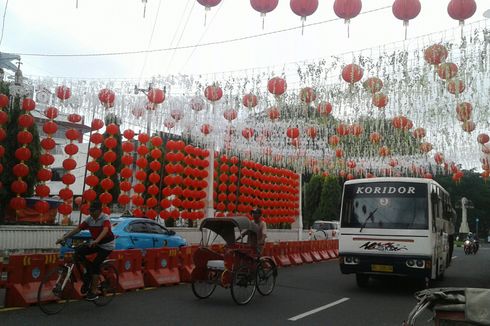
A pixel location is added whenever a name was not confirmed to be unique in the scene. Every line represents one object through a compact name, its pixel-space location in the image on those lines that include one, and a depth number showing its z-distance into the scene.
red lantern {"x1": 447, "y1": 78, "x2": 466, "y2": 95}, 12.34
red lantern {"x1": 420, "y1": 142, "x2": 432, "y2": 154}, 22.10
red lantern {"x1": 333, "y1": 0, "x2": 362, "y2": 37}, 8.11
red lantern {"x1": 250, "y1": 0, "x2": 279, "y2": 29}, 8.00
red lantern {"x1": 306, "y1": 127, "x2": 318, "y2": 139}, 19.22
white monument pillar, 51.03
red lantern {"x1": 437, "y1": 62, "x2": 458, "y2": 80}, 11.37
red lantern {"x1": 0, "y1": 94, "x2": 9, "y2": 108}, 13.27
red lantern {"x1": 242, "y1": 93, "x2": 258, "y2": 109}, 14.67
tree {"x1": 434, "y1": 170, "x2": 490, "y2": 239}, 57.31
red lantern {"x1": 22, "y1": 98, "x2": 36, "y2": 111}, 13.63
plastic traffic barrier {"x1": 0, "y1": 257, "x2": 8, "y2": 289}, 8.37
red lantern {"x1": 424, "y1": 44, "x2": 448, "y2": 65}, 10.55
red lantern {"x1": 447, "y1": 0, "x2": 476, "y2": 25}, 8.13
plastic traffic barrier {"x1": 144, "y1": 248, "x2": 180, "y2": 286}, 11.04
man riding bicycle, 8.04
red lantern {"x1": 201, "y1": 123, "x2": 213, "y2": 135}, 17.78
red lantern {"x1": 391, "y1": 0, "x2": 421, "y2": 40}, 8.14
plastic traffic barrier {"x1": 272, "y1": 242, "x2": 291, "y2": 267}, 16.80
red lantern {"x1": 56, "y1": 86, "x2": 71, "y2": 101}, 14.08
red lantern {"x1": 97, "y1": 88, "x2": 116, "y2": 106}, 14.59
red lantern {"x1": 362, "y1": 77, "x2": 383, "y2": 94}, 12.96
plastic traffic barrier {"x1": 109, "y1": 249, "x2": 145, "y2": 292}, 10.22
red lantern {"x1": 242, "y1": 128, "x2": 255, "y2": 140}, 19.36
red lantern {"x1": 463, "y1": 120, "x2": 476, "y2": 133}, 15.90
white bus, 10.63
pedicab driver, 9.94
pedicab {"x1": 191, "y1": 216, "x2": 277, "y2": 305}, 8.93
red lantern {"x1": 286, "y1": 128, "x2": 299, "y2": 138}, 18.92
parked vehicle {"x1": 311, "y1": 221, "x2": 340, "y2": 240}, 31.87
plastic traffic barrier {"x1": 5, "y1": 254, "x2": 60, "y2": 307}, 8.12
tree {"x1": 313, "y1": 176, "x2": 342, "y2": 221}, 47.28
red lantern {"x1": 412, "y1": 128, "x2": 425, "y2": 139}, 19.14
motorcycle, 30.97
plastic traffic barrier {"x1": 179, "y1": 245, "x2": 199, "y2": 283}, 12.03
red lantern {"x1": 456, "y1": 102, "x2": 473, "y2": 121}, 14.27
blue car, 13.88
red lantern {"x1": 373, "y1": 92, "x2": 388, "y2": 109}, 13.94
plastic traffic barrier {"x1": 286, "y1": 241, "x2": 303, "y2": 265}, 17.73
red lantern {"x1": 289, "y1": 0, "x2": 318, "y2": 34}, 7.98
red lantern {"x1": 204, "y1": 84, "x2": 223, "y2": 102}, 14.04
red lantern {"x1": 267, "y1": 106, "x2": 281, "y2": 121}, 15.48
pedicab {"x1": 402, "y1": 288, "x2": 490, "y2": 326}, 3.78
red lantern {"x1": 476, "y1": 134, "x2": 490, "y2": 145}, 19.19
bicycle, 7.61
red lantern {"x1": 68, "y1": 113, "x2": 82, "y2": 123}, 15.03
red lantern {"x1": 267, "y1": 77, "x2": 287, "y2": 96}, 12.61
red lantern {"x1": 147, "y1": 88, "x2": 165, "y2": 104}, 14.13
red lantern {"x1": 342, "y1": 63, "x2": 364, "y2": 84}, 11.73
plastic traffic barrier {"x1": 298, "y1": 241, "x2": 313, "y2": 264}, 18.86
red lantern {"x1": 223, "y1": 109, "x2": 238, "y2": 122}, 16.14
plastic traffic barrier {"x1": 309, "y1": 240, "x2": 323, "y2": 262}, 20.03
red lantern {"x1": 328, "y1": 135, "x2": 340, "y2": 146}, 21.09
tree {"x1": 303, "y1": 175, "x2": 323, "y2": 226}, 48.97
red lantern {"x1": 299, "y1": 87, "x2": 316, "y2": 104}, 14.09
